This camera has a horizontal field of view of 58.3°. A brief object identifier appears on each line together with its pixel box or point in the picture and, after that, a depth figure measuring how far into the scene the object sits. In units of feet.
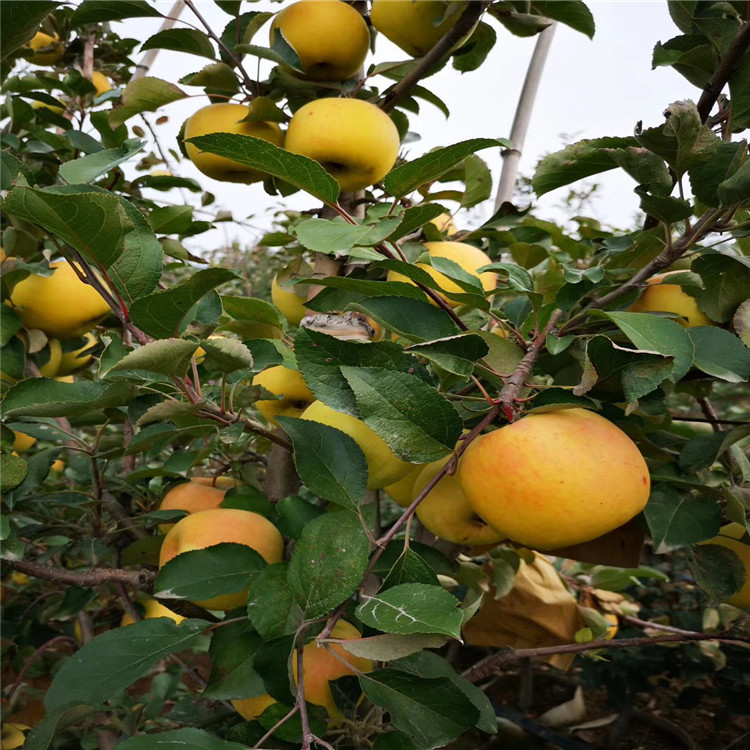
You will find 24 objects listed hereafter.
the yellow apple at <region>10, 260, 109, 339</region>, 3.34
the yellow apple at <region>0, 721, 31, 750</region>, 4.05
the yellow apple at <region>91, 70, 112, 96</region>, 5.02
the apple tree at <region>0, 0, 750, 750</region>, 1.68
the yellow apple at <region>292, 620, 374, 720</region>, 2.21
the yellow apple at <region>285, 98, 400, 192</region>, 2.60
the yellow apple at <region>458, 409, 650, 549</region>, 1.67
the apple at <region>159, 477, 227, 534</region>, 2.91
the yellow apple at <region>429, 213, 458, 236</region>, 3.15
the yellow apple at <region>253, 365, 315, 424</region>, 2.64
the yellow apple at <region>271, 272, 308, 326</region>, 3.07
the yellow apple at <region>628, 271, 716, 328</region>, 2.18
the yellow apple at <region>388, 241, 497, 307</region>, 2.60
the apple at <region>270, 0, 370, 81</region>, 2.80
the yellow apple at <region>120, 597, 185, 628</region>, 3.89
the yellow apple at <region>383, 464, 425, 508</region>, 2.46
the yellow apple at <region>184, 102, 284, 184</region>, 2.80
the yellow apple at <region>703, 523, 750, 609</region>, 2.28
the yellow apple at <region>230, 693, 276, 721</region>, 2.34
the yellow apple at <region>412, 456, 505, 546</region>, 2.28
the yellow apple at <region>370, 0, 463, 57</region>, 2.71
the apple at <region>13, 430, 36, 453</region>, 3.83
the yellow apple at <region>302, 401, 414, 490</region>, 2.07
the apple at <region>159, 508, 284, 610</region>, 2.36
